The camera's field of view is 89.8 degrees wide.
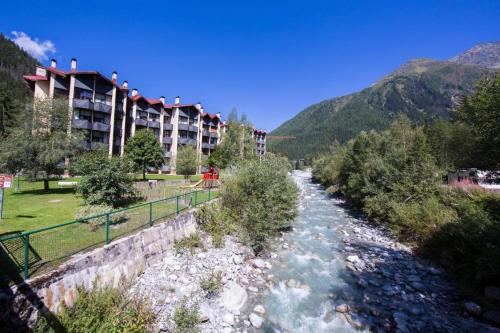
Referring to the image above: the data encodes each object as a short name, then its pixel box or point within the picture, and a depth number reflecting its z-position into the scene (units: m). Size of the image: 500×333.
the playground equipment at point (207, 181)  23.89
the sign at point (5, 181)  9.06
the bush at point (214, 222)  14.23
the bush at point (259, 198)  14.71
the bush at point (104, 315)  6.27
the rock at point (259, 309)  9.12
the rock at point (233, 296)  9.30
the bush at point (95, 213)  9.51
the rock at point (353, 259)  13.44
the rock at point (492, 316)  8.26
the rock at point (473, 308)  8.75
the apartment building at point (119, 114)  37.25
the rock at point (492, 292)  9.22
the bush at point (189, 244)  12.04
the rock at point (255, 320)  8.44
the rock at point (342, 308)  9.34
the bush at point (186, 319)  7.69
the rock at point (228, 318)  8.44
